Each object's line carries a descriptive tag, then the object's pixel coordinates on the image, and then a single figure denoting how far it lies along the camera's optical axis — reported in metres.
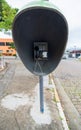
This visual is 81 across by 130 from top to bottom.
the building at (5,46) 22.34
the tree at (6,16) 8.14
